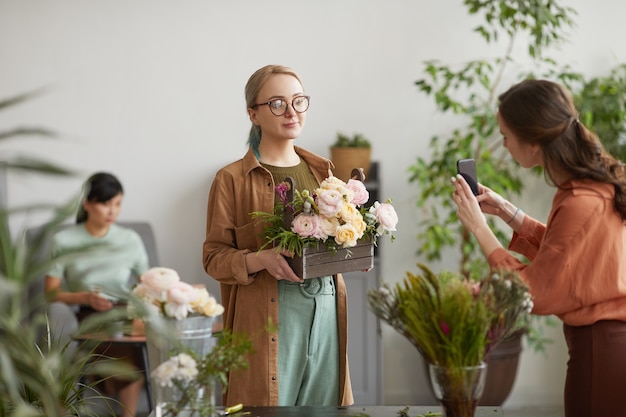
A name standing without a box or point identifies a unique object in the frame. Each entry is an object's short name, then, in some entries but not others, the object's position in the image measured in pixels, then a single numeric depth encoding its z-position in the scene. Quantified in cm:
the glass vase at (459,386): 353
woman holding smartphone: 389
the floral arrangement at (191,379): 350
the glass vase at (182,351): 351
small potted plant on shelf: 658
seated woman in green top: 602
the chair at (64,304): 603
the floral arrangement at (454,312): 351
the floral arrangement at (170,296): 354
